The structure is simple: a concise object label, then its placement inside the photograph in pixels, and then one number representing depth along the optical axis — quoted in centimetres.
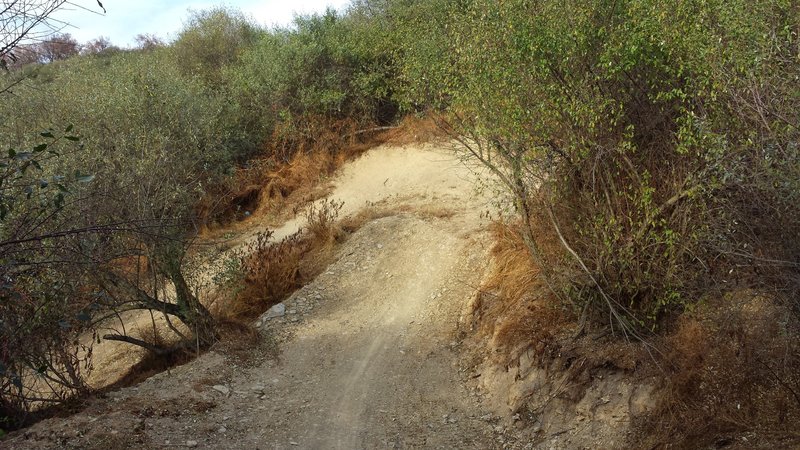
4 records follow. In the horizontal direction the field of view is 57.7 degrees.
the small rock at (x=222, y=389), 952
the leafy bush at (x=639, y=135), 636
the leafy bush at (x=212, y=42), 2450
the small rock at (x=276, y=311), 1174
